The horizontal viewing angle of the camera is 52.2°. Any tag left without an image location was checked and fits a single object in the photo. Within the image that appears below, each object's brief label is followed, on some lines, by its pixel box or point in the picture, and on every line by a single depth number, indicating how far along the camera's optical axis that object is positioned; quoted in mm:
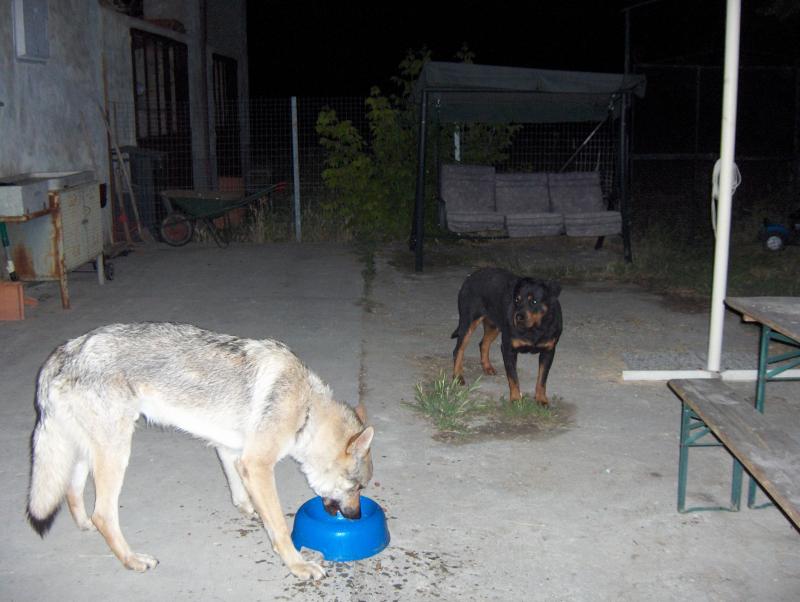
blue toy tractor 10867
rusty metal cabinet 7637
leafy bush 11969
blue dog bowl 3527
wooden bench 3020
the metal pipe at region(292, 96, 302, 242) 11588
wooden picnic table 3818
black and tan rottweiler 5234
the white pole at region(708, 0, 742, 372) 5473
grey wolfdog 3361
